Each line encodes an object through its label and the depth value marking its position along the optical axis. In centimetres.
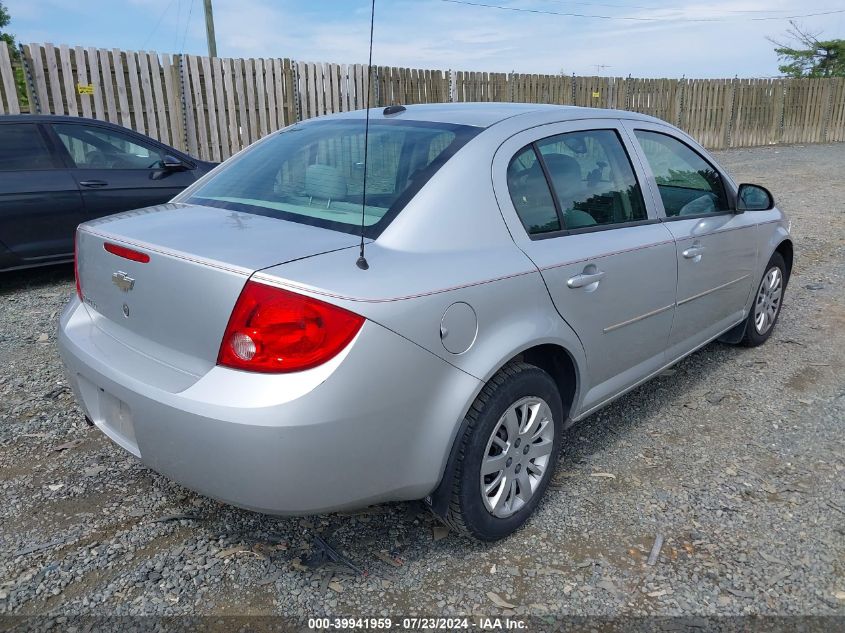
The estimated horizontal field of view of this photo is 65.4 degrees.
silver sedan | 194
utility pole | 1645
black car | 572
